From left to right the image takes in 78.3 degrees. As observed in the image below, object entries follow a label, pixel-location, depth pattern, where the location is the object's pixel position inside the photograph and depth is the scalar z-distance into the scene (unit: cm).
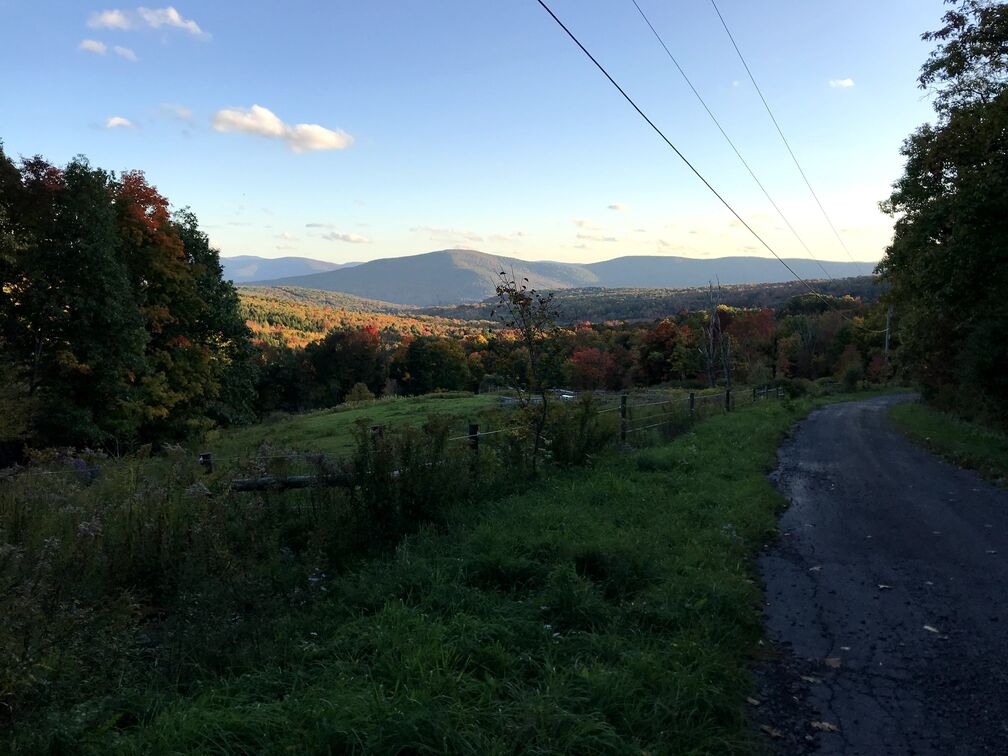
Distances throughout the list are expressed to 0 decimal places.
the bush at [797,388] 4050
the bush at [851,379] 5409
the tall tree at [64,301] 2298
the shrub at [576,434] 1062
